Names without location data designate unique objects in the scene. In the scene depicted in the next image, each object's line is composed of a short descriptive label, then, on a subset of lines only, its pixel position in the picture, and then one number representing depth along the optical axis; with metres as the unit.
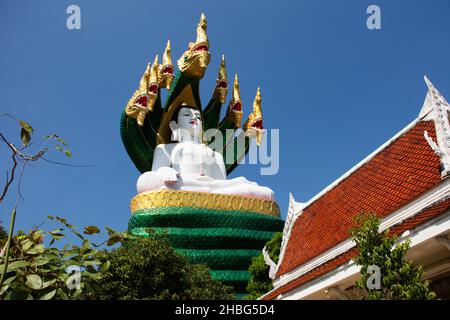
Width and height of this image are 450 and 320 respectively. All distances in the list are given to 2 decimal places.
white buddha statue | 21.08
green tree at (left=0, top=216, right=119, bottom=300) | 3.07
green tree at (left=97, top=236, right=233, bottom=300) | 10.78
